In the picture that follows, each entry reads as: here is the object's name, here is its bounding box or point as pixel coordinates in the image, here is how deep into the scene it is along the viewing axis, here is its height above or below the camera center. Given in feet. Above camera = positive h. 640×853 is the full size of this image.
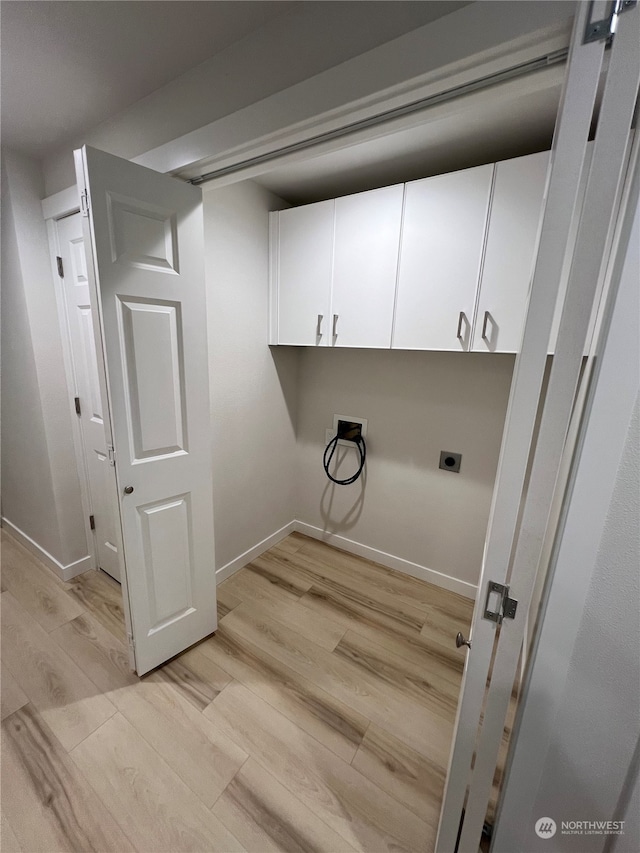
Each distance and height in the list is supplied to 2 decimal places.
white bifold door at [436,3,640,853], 1.77 +0.07
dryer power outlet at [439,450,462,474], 6.61 -2.02
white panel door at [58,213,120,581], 5.89 -0.73
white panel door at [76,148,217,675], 3.87 -0.51
